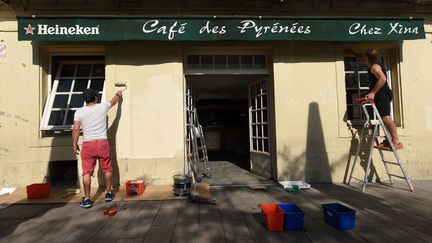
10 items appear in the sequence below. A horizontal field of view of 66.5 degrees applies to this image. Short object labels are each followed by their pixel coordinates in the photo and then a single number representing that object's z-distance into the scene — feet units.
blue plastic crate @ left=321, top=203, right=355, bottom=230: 12.12
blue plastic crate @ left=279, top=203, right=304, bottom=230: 12.13
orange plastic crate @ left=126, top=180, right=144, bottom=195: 17.98
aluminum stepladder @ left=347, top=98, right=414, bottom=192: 17.88
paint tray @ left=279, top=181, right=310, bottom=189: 19.33
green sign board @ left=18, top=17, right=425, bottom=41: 18.81
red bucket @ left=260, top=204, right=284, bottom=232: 12.05
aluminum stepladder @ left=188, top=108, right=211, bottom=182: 22.38
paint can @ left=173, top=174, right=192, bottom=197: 17.48
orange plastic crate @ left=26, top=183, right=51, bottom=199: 17.51
